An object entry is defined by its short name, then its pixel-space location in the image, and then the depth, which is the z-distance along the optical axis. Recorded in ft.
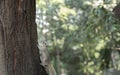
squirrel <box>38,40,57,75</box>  11.53
